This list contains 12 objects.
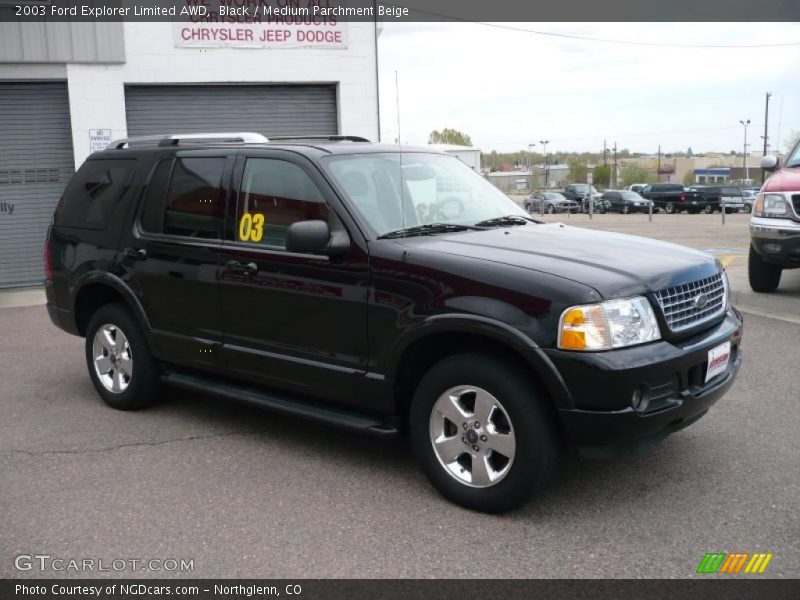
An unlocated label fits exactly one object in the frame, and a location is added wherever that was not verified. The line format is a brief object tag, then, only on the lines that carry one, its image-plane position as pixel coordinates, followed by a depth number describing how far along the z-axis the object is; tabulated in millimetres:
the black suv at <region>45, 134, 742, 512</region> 3674
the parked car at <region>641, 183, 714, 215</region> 46656
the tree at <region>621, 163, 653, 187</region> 109875
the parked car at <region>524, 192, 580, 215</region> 48188
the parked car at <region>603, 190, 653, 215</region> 47656
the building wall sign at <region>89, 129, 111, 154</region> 12859
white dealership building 12617
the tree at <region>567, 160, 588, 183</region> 104062
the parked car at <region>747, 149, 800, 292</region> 8844
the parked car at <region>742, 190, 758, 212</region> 47359
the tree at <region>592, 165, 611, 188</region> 102875
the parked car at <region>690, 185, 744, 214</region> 46406
